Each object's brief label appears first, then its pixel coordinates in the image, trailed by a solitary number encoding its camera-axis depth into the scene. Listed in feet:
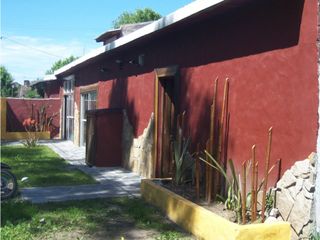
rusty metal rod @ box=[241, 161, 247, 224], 13.22
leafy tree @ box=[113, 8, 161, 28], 110.93
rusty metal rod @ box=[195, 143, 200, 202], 16.67
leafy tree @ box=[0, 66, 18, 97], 125.18
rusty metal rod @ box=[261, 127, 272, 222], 13.31
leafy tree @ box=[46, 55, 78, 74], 133.57
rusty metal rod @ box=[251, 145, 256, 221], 13.13
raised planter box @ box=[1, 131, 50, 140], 48.78
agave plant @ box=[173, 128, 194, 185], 18.69
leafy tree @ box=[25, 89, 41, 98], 116.06
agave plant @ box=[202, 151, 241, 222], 14.07
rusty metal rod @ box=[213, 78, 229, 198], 16.13
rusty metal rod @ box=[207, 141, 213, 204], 16.08
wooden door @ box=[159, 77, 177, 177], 22.63
